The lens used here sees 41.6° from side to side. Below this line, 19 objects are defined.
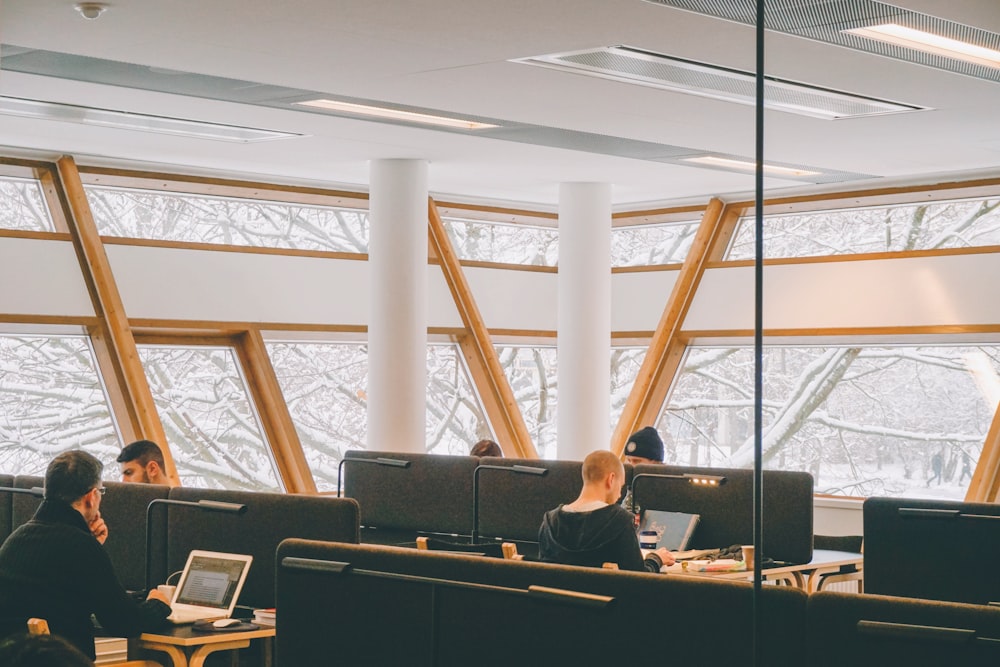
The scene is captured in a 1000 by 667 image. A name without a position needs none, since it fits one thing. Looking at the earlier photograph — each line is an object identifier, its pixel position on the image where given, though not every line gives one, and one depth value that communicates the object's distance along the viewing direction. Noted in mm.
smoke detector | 5047
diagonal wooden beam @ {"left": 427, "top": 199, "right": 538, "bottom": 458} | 10375
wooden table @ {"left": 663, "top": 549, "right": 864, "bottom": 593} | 5938
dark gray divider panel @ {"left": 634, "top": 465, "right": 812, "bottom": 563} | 6199
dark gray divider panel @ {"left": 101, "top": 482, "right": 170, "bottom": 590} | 5453
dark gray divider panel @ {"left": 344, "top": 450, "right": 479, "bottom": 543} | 6910
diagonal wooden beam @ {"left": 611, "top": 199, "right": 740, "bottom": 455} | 10570
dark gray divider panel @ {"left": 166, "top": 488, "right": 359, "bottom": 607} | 4805
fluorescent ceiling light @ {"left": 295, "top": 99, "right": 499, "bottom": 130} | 7078
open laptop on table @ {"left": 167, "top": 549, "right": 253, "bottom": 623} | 4820
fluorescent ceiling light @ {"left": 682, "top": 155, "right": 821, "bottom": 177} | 8711
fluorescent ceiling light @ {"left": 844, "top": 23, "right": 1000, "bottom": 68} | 5281
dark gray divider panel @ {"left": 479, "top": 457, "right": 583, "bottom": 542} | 6473
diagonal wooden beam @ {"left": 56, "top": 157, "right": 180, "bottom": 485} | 8750
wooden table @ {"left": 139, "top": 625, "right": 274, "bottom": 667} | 4383
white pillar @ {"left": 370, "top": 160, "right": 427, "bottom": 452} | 8727
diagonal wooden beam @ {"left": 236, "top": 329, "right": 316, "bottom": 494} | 9641
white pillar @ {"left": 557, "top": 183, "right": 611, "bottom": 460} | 9711
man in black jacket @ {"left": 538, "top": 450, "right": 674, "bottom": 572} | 5094
